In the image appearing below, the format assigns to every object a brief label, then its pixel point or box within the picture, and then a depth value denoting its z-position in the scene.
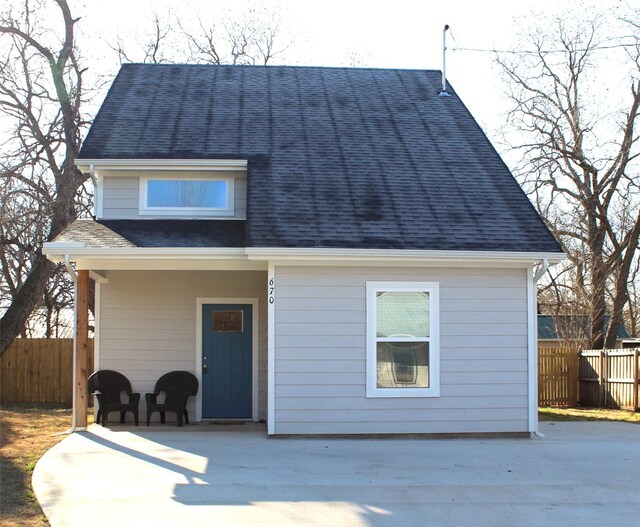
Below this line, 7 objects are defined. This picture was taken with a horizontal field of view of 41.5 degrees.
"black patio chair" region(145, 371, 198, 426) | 13.68
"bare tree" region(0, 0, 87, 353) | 19.58
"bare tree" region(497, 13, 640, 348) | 25.19
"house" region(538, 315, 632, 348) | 23.48
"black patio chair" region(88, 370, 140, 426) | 13.51
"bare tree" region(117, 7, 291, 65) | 28.70
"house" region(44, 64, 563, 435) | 12.02
